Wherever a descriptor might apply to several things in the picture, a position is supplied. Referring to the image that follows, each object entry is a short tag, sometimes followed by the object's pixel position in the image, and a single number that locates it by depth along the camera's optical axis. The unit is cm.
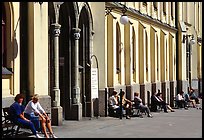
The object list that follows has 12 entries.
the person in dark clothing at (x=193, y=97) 3859
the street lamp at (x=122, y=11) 2423
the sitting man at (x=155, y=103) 3058
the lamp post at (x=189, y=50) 4608
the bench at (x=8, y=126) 1508
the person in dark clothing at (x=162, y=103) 3060
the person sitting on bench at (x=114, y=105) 2409
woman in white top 1537
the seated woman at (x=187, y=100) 3708
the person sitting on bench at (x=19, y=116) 1470
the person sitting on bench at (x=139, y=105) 2603
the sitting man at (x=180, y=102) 3581
